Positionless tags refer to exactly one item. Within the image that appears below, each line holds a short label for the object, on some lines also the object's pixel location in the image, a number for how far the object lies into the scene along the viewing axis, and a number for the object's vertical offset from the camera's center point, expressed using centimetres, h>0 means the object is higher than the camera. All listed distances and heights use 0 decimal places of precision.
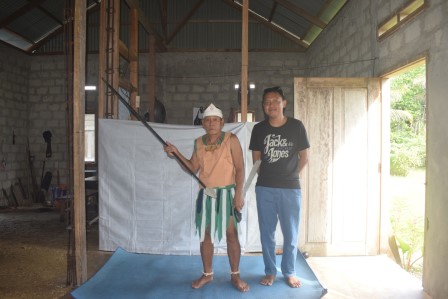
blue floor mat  275 -109
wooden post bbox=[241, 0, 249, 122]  365 +81
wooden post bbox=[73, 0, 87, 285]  290 +16
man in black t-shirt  287 -24
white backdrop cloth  377 -48
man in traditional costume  282 -32
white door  379 -26
